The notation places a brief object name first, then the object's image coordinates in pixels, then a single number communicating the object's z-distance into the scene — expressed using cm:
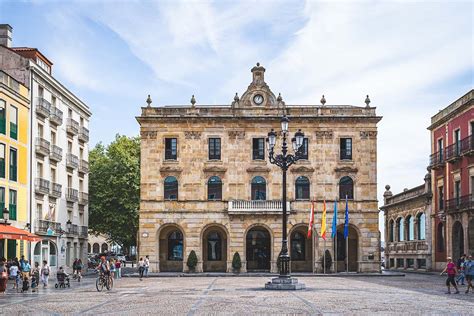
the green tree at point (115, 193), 6625
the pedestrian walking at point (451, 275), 2988
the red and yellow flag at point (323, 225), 4872
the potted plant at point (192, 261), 5253
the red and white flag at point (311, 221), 4902
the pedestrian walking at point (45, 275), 3619
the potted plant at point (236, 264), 5216
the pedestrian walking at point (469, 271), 3064
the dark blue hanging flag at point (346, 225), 4922
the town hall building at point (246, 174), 5341
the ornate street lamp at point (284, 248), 3139
